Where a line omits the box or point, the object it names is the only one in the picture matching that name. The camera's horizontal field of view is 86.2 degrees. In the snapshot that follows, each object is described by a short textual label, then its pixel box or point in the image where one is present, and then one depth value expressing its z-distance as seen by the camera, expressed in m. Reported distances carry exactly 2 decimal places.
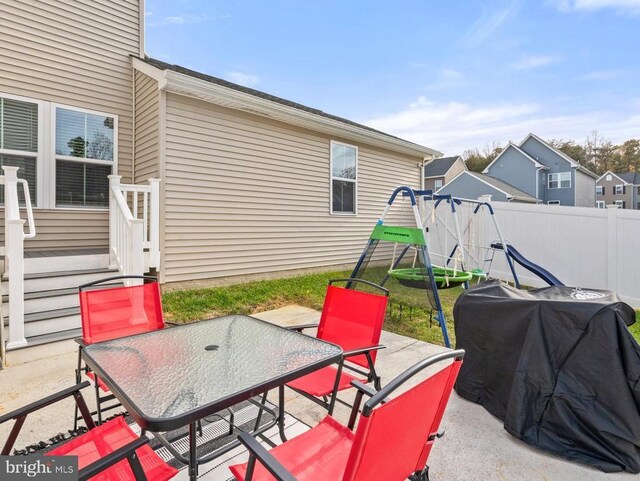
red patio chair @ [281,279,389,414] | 2.24
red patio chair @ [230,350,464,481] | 1.08
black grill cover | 2.08
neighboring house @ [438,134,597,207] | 23.38
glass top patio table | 1.39
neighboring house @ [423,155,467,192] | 28.30
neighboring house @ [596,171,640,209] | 33.44
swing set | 4.48
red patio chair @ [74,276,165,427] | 2.56
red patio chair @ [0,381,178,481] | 1.22
